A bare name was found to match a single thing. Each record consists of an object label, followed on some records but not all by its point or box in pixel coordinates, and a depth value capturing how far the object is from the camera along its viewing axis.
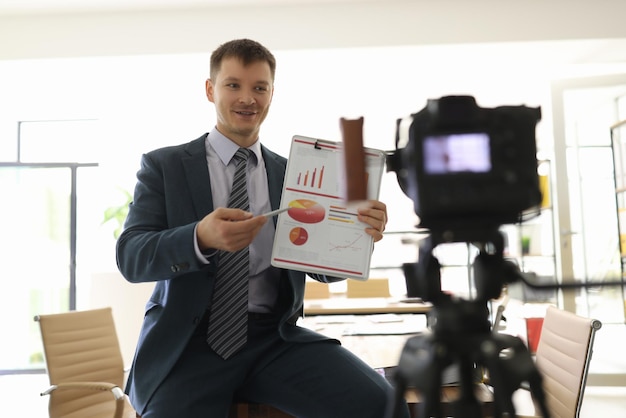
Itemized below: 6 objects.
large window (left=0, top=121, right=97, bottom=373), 6.37
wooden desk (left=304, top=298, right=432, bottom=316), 3.62
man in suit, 1.26
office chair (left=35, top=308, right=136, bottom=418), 2.53
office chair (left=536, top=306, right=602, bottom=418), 1.82
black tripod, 0.76
